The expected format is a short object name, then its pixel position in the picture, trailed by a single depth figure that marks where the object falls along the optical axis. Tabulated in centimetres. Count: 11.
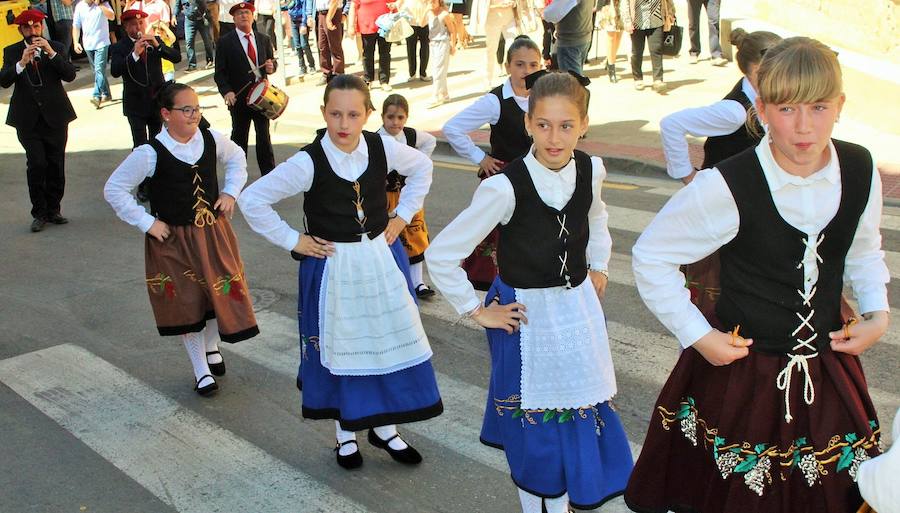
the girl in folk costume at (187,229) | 603
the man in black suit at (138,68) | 1122
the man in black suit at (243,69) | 1161
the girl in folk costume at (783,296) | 310
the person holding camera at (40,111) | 1014
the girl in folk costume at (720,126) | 504
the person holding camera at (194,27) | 2069
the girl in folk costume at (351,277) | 491
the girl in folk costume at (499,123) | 647
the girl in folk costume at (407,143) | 742
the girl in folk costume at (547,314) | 400
